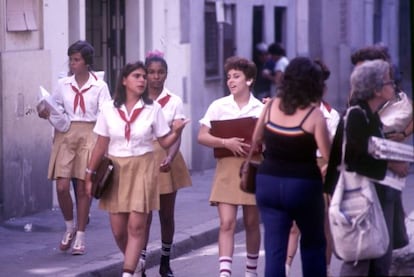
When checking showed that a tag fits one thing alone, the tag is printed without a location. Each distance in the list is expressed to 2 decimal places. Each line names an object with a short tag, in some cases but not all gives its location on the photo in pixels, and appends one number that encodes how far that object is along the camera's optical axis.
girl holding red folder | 14.31
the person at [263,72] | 32.74
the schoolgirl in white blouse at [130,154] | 13.86
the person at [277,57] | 32.50
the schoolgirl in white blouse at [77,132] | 16.88
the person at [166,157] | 14.91
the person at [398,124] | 12.31
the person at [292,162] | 12.01
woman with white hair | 11.34
